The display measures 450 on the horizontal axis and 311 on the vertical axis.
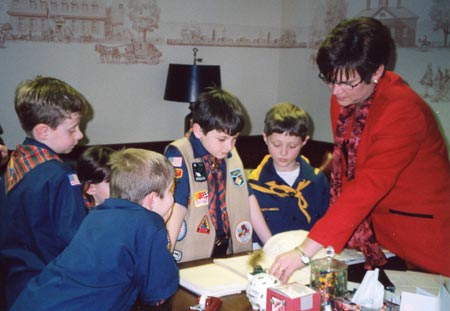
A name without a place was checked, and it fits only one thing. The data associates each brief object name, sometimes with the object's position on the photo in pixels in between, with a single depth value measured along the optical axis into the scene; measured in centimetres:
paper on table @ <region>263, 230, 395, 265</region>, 208
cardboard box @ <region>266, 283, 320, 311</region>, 151
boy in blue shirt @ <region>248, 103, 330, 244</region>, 283
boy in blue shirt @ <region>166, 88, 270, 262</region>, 231
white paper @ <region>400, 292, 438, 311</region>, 151
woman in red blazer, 199
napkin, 165
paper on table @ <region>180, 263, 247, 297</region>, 179
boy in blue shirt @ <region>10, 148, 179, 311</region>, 163
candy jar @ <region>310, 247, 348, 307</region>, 171
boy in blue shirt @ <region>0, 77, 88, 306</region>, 206
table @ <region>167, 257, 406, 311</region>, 169
